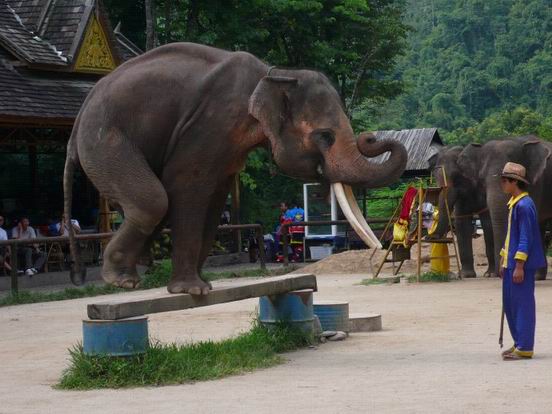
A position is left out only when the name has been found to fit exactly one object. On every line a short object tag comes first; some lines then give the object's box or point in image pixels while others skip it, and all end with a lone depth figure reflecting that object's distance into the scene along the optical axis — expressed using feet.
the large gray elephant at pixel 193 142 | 32.63
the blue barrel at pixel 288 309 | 38.11
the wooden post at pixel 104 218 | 82.07
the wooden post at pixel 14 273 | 65.00
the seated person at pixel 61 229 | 78.79
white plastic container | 98.99
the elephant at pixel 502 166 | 63.36
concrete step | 42.68
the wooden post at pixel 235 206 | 96.84
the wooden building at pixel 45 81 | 73.67
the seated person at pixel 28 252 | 72.74
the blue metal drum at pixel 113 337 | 30.89
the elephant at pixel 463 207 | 71.31
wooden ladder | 67.26
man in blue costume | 33.35
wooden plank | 31.12
